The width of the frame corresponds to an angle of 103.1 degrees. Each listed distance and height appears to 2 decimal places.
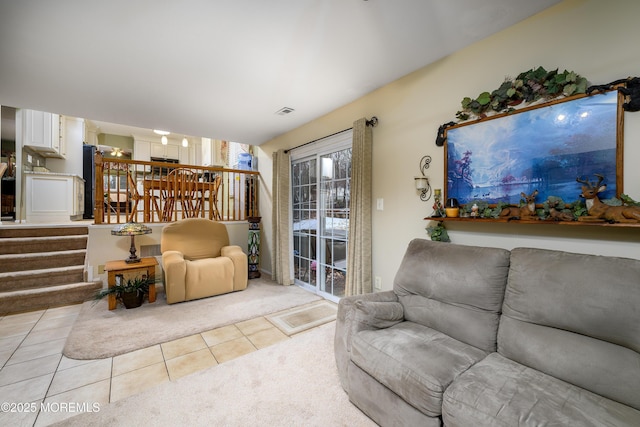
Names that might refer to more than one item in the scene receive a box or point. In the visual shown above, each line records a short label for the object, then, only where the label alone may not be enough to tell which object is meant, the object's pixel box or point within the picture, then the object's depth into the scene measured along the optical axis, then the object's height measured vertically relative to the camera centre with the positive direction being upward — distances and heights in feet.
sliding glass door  10.87 -0.09
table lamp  10.66 -0.64
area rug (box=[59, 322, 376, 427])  4.90 -3.96
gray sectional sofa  3.50 -2.44
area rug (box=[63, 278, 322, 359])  7.60 -3.82
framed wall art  4.72 +1.33
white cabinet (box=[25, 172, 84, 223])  16.29 +1.34
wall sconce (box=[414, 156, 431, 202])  7.49 +0.91
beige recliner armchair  10.75 -2.14
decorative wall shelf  4.29 -0.20
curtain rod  9.13 +3.32
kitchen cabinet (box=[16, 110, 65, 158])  16.52 +5.83
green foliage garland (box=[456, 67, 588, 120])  5.02 +2.67
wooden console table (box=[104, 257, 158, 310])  10.21 -2.23
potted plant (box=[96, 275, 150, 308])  10.17 -3.04
